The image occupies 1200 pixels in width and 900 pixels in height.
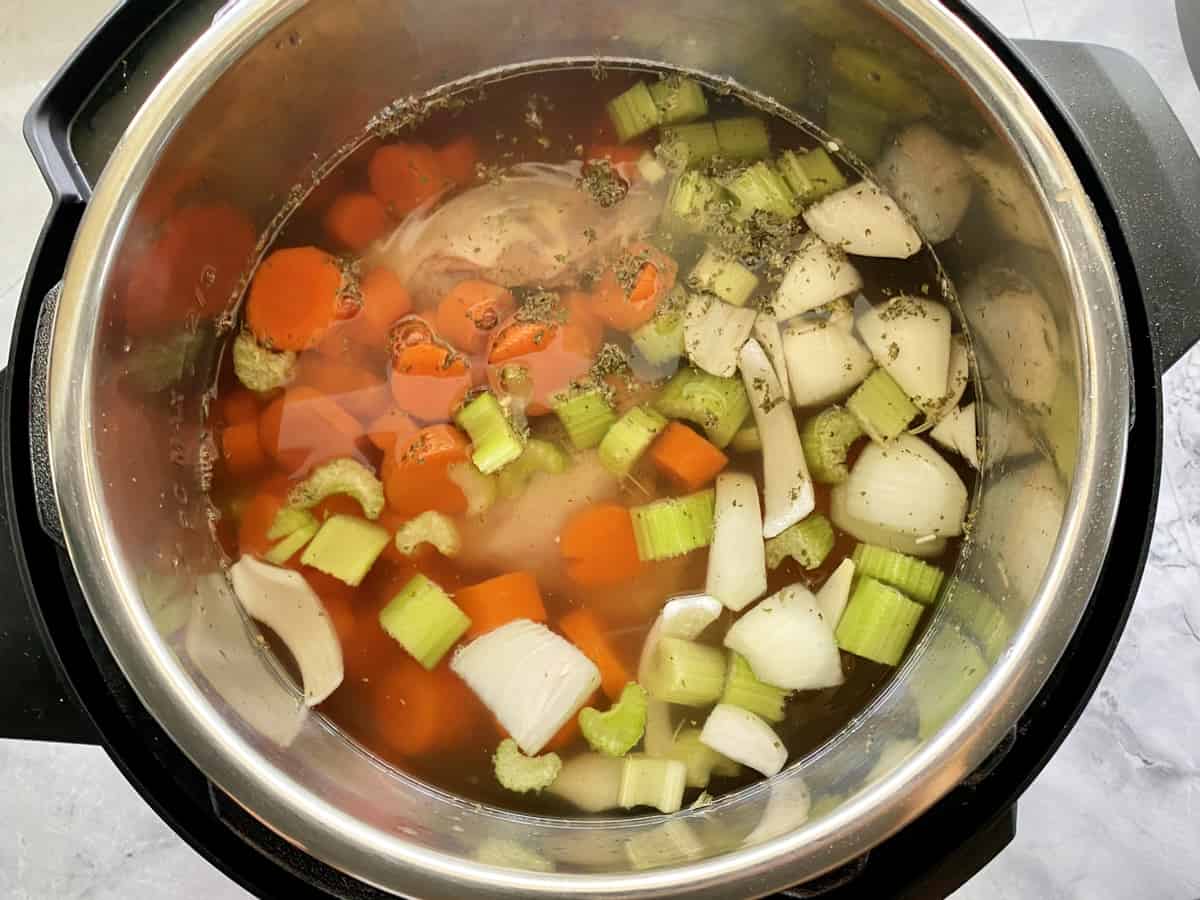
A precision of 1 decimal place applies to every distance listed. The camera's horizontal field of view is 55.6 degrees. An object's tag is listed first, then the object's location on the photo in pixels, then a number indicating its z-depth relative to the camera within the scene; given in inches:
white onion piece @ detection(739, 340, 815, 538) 12.7
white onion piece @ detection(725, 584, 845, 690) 12.4
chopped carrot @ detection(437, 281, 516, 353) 13.1
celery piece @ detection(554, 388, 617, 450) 12.9
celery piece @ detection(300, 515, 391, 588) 12.5
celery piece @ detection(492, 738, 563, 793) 12.2
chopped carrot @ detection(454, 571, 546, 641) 12.5
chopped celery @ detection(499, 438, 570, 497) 12.8
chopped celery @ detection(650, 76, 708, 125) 13.8
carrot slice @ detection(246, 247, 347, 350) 13.2
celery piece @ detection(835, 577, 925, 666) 12.5
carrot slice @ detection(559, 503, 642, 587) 12.7
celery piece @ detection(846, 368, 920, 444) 12.8
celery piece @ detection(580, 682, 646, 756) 12.2
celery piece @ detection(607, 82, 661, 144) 13.7
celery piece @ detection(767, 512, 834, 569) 12.6
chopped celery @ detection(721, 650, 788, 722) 12.3
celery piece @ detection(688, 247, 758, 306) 13.2
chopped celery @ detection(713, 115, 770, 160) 13.6
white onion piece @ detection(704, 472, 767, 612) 12.6
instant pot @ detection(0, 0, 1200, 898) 10.2
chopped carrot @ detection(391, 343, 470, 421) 13.0
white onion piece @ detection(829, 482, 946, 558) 12.7
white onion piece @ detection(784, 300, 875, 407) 13.0
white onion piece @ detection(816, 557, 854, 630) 12.5
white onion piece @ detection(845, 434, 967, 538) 12.7
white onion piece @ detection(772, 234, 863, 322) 13.2
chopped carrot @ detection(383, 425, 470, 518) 12.7
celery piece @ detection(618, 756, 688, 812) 12.2
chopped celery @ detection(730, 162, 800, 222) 13.4
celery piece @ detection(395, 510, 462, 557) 12.6
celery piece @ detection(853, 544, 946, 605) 12.6
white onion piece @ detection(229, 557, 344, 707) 12.7
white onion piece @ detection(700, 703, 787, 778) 12.3
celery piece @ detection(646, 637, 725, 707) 12.3
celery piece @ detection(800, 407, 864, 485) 12.7
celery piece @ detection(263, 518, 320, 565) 12.8
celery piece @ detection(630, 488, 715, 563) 12.6
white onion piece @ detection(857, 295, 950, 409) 13.0
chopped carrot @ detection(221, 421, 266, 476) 13.1
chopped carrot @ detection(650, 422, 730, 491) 12.8
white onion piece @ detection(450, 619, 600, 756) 12.3
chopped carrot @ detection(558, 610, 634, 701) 12.4
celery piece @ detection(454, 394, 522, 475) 12.7
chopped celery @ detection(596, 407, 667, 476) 12.8
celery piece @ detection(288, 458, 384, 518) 12.6
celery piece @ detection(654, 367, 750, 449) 12.9
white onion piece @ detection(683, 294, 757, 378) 13.0
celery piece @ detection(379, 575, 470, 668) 12.4
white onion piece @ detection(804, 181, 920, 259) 13.4
